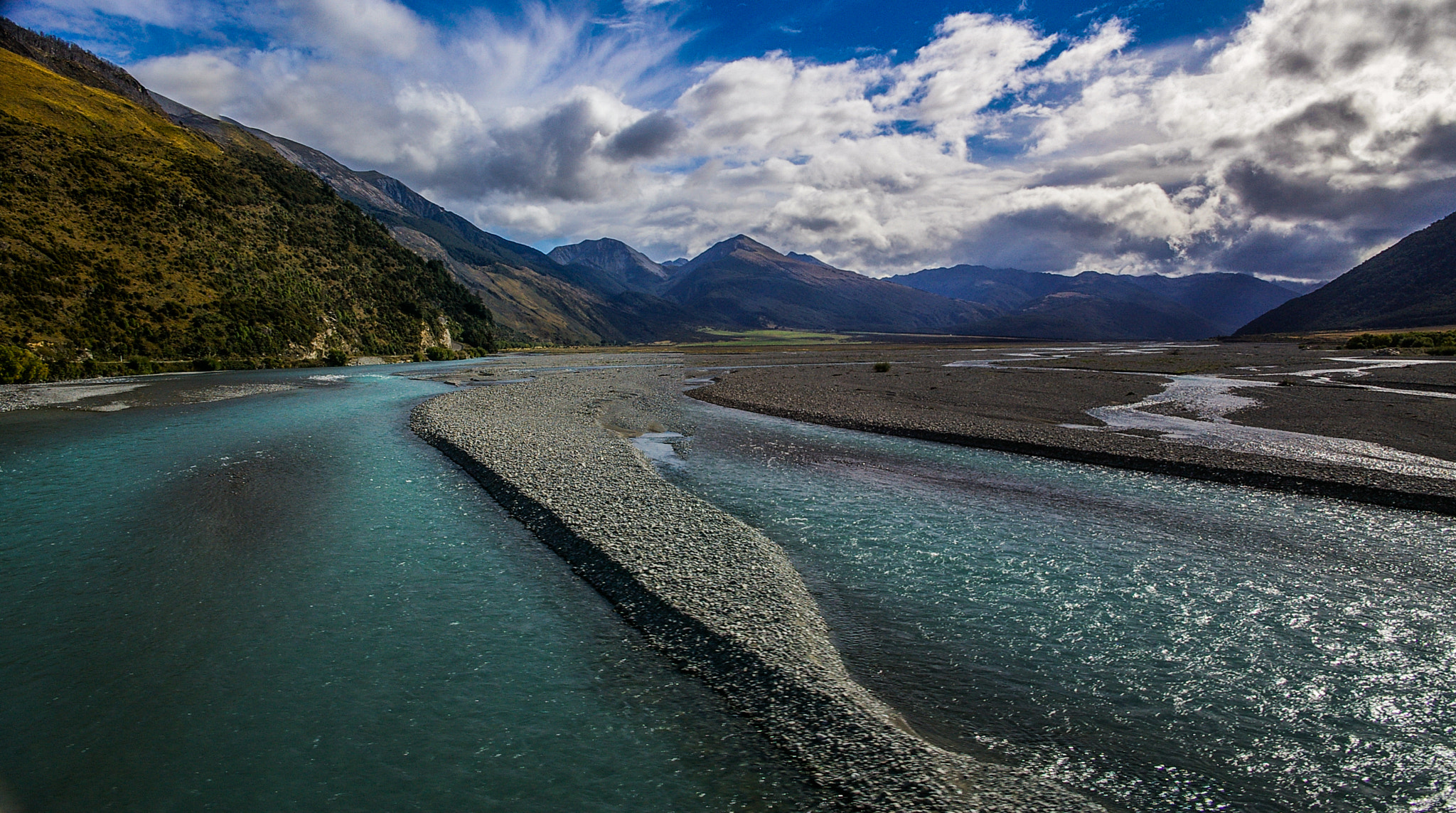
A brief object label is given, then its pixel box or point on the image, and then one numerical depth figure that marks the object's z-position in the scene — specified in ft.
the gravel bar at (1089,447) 70.23
